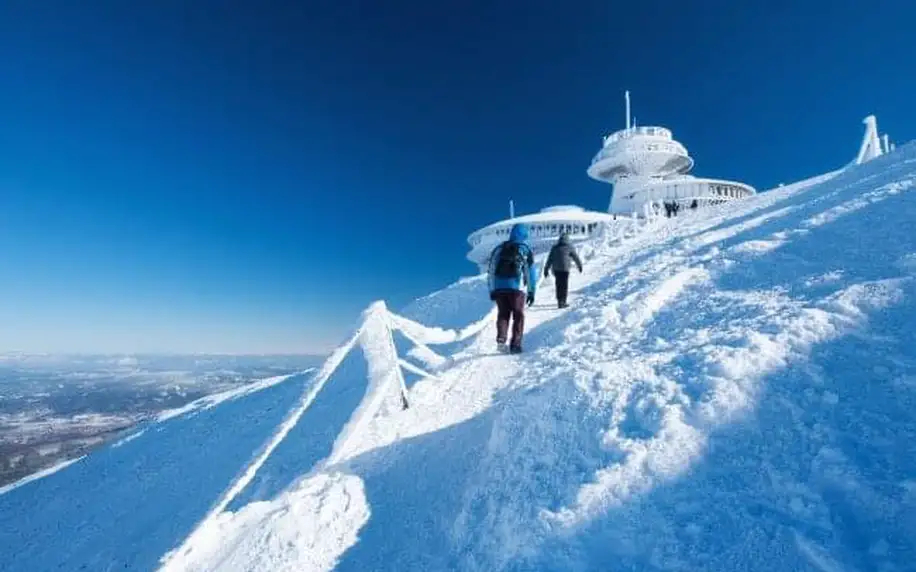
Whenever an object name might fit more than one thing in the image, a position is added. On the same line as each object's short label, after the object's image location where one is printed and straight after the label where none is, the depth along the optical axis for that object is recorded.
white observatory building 35.78
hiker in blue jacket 7.47
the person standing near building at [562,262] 10.43
